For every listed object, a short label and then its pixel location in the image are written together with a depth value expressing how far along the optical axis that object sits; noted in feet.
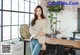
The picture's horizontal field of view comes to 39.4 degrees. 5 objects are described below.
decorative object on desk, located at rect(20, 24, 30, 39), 10.52
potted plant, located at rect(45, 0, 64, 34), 16.92
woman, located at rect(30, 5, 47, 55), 6.97
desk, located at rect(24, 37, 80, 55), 8.35
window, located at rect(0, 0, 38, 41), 10.04
